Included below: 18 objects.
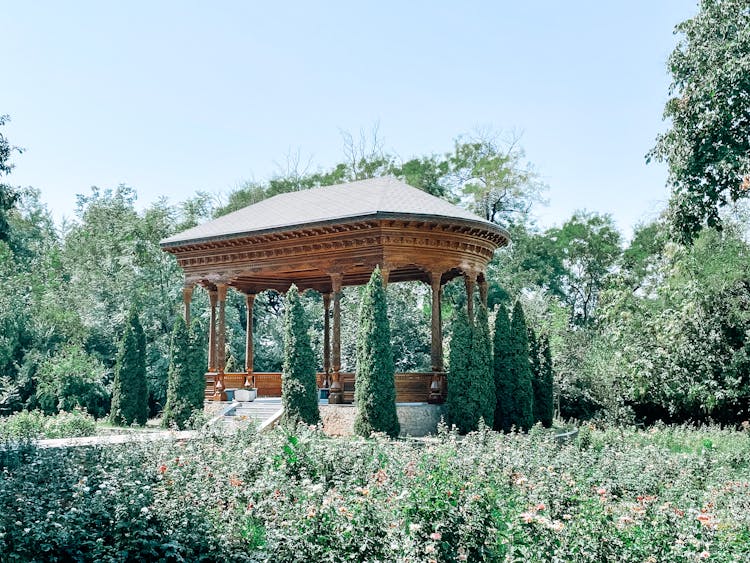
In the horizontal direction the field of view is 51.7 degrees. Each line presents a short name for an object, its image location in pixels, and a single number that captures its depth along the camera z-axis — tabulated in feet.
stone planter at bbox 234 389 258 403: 60.59
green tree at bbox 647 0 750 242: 44.19
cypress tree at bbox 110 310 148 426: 59.31
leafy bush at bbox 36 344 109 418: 72.54
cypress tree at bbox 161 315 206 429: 52.80
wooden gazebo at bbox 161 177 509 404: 52.75
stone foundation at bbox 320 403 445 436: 52.13
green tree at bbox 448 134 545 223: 114.32
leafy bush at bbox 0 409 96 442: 46.60
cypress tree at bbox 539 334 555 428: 61.67
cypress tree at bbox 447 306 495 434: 50.47
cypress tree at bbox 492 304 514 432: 55.36
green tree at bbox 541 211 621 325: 121.90
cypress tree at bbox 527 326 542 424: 61.93
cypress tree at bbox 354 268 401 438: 48.14
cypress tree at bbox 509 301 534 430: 55.47
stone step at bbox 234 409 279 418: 56.59
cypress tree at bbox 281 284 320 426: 49.78
